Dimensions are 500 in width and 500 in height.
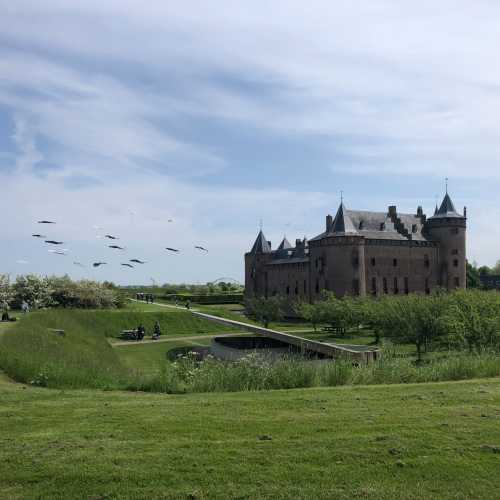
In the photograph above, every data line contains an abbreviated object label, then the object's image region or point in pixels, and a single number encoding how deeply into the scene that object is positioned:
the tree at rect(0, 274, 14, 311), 37.44
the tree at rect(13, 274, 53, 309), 43.84
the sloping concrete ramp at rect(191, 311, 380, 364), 20.54
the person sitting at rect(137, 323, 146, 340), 38.09
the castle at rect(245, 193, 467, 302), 60.00
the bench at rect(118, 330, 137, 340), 38.56
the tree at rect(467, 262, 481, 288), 92.14
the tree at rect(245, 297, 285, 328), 51.99
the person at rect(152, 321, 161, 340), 38.61
